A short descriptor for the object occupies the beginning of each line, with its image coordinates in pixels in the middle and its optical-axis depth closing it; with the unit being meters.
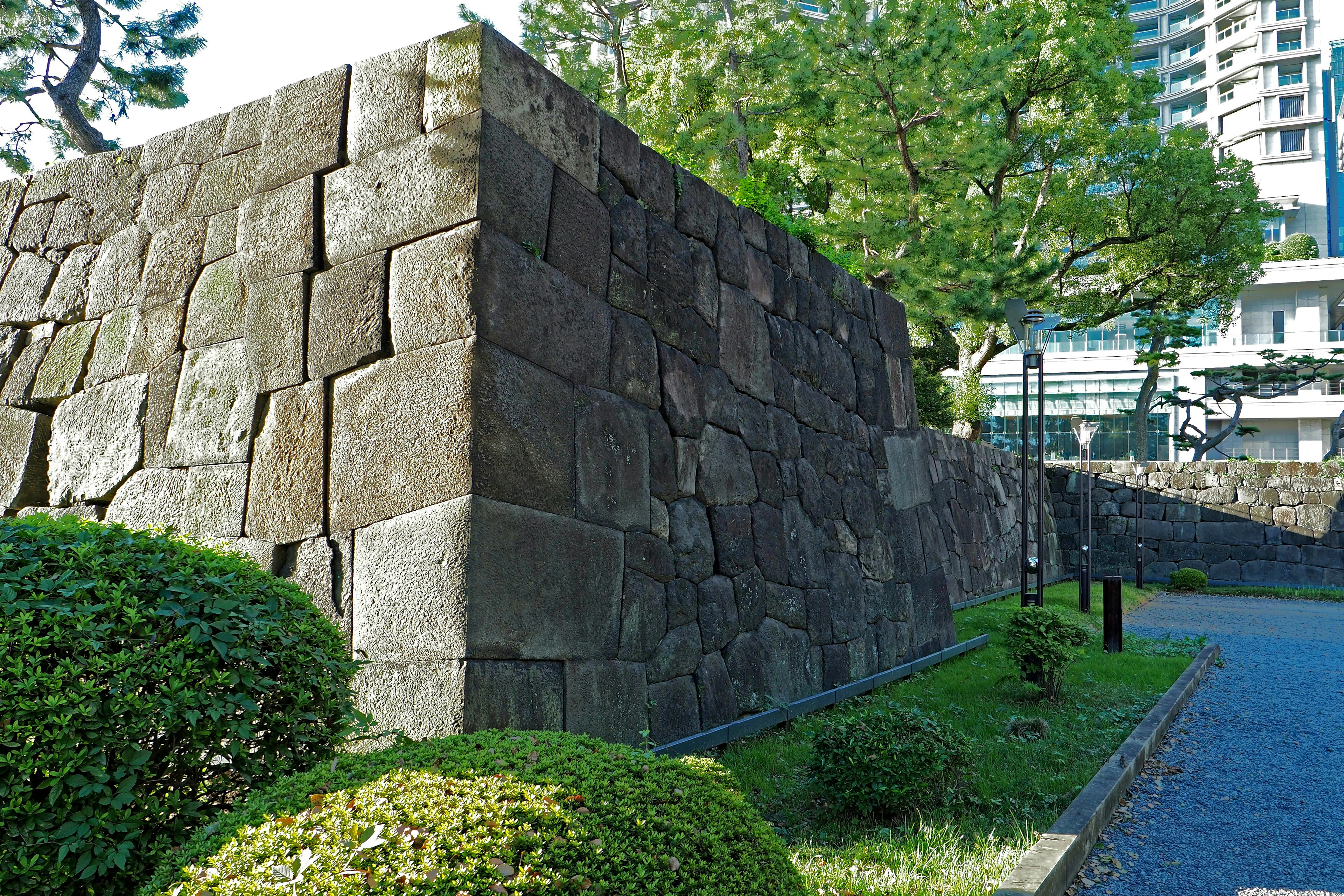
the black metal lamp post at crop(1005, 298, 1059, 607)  10.88
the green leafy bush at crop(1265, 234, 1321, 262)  41.16
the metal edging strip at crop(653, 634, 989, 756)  4.72
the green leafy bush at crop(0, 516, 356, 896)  2.10
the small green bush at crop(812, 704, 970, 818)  4.20
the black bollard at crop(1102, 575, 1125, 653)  9.29
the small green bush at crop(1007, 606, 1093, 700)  6.69
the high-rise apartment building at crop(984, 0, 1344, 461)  37.94
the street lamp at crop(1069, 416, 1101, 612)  13.24
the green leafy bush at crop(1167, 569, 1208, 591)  18.34
